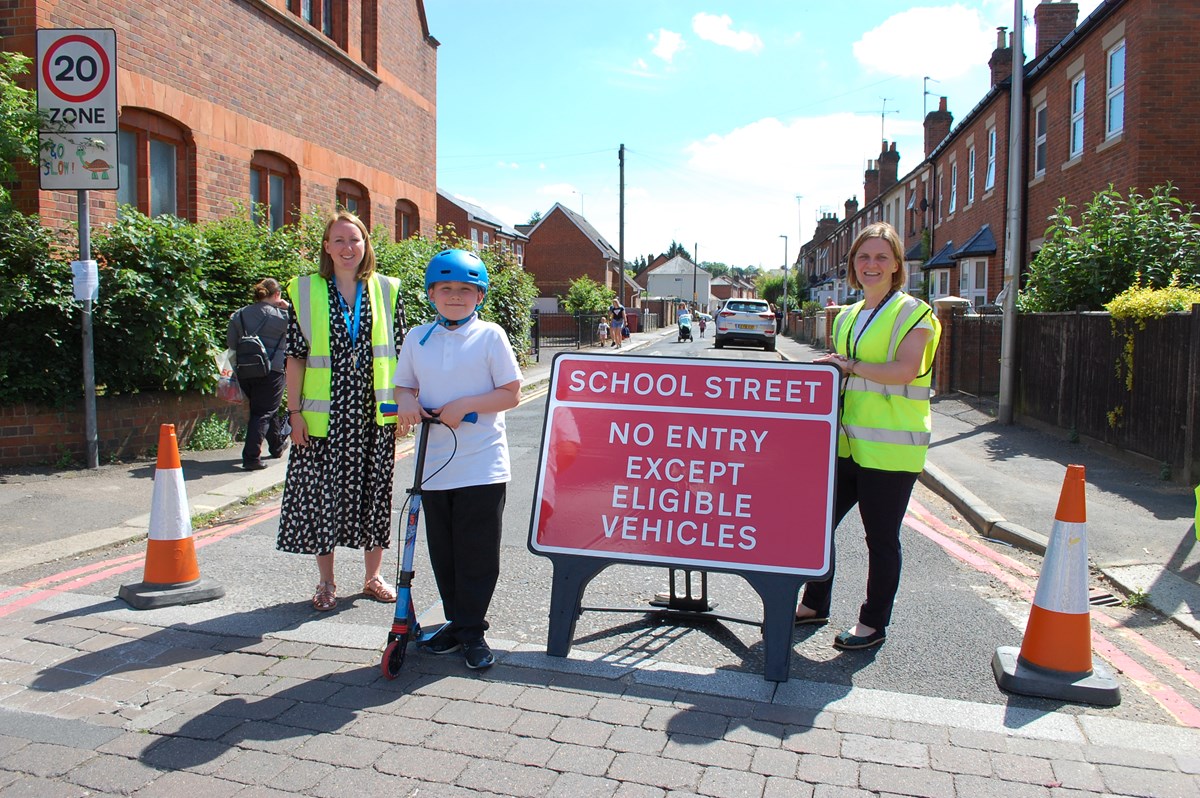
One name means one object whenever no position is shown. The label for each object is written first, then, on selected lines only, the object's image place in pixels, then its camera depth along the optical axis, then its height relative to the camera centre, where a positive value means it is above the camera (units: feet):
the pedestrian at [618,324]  116.37 +1.36
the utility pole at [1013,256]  39.04 +3.50
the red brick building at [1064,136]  44.27 +12.75
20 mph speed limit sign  25.35 +6.23
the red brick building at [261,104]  34.78 +10.76
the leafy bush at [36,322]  25.58 +0.23
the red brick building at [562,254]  213.46 +18.83
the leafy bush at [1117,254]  34.14 +3.28
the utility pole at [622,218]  146.10 +18.65
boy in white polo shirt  12.77 -1.38
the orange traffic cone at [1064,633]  12.12 -4.00
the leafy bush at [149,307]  27.63 +0.73
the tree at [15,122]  24.82 +5.69
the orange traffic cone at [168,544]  15.38 -3.59
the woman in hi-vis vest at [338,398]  14.79 -1.07
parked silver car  105.19 +1.33
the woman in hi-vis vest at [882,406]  13.19 -1.01
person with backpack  27.30 -0.73
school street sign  13.24 -1.93
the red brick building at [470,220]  139.54 +17.87
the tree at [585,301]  149.07 +5.61
